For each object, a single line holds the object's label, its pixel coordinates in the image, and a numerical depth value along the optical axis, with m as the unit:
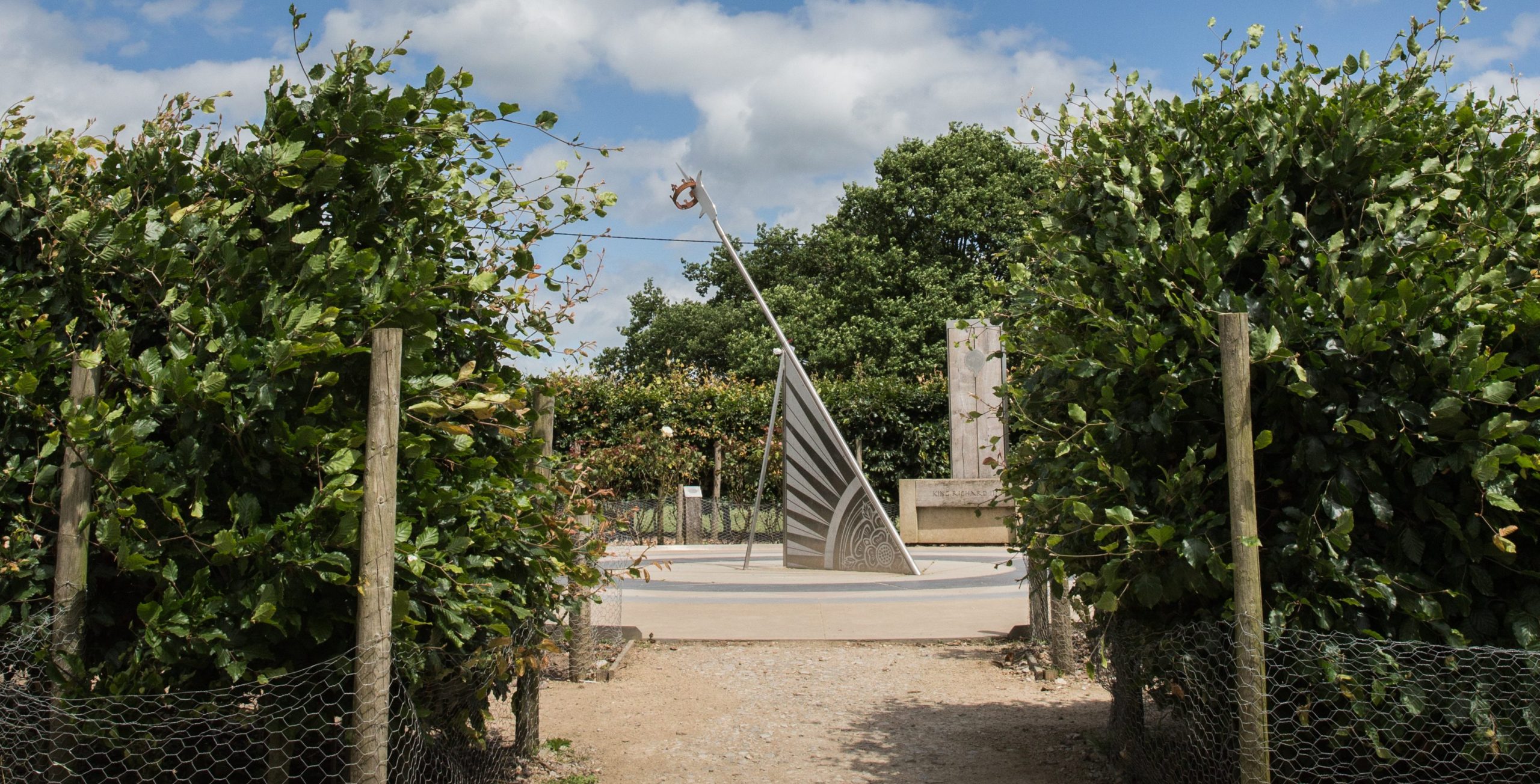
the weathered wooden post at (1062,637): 6.86
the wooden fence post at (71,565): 3.26
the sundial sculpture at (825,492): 11.76
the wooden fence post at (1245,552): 3.37
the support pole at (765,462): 12.51
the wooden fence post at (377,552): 3.22
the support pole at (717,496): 18.59
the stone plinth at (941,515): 16.52
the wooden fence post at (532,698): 4.75
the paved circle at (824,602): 8.60
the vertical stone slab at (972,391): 15.86
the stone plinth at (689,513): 18.08
